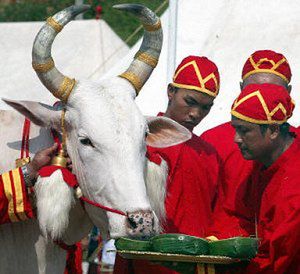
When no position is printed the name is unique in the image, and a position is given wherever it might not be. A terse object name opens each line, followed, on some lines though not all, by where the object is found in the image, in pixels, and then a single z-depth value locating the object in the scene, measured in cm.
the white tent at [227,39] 1738
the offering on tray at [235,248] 1008
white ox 1036
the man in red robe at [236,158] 1173
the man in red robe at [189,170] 1185
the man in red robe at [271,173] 1063
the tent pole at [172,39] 1740
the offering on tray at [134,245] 1001
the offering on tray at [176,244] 1002
